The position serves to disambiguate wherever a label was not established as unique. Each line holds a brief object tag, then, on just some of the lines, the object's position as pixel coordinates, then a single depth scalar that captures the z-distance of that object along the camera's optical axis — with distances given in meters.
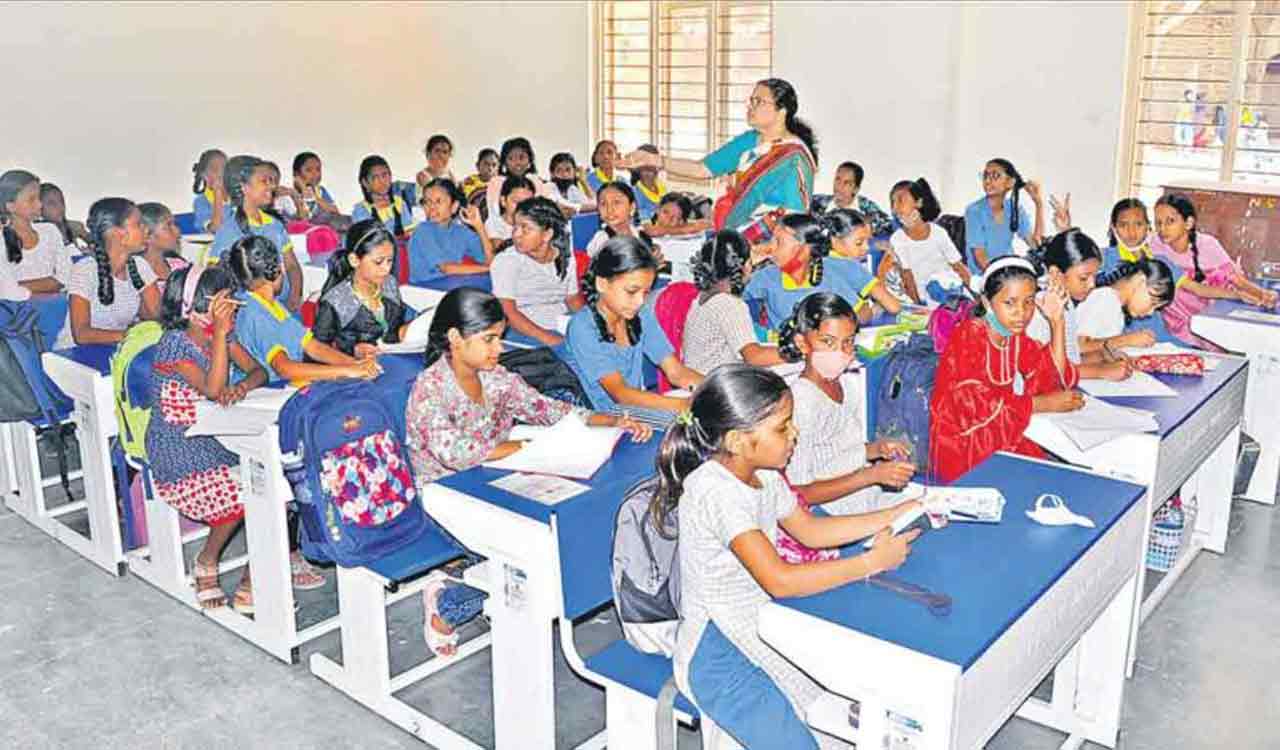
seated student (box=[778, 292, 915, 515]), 3.25
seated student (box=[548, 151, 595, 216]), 9.22
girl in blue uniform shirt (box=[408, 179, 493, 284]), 6.83
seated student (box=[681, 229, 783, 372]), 4.27
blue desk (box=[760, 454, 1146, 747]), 2.25
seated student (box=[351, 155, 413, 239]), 7.67
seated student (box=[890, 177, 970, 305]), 6.82
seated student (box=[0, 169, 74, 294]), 5.73
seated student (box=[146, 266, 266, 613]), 3.96
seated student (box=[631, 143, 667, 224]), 9.06
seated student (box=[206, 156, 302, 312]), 5.79
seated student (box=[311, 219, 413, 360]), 4.35
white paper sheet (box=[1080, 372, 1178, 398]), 4.02
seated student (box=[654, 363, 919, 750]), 2.46
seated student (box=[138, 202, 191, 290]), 5.34
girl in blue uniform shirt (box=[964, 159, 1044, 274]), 7.27
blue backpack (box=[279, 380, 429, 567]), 3.40
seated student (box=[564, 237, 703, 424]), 3.72
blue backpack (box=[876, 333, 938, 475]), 4.00
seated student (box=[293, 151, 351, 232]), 8.81
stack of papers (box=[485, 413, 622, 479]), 3.23
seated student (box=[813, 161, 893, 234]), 8.00
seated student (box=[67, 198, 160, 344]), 4.90
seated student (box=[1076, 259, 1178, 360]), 4.46
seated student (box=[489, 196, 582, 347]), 5.39
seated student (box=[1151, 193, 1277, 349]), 5.51
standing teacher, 4.92
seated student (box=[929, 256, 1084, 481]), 3.66
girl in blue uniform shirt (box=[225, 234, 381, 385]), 4.16
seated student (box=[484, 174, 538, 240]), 7.24
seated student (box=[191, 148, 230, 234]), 7.32
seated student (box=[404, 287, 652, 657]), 3.44
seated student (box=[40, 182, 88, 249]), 6.18
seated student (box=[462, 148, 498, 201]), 9.55
